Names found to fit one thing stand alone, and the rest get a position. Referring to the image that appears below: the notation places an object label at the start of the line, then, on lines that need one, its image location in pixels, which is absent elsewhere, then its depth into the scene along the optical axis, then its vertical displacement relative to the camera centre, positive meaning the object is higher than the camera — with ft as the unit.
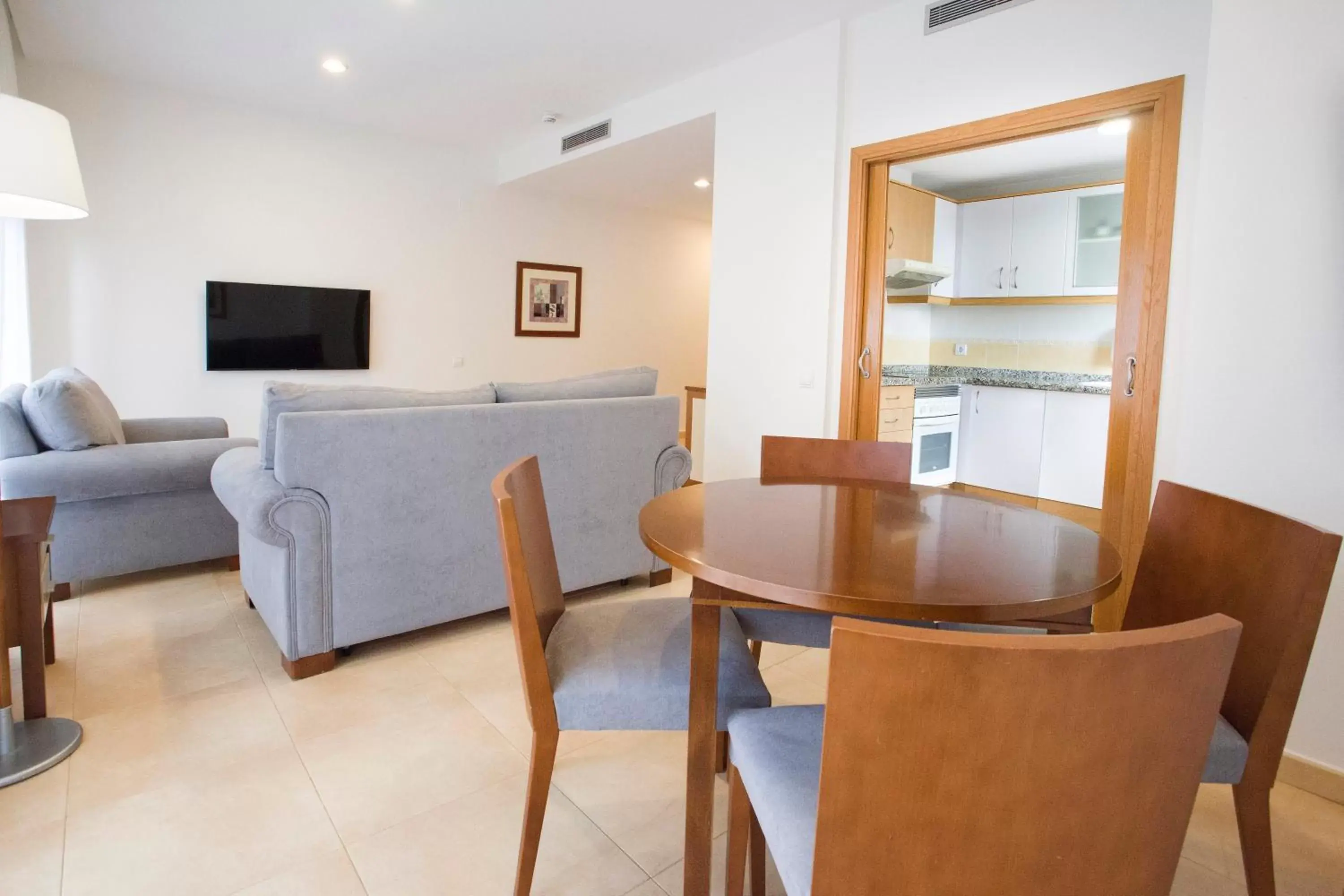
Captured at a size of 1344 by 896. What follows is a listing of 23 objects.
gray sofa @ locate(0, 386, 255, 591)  9.50 -1.89
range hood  12.11 +1.89
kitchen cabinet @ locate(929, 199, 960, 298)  13.79 +2.80
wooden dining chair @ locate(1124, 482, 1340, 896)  3.72 -1.23
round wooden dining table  3.49 -0.98
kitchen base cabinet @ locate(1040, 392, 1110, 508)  14.20 -1.21
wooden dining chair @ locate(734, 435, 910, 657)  7.06 -0.78
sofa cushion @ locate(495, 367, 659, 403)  9.37 -0.18
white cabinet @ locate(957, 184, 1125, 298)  13.89 +2.81
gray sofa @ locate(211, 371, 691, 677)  7.63 -1.53
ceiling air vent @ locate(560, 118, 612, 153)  15.90 +5.28
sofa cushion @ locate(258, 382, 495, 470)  7.70 -0.35
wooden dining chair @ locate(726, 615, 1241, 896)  2.11 -1.12
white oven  14.26 -1.05
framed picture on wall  20.83 +2.10
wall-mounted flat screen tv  16.06 +0.87
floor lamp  5.74 +1.41
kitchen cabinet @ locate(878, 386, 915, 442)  11.82 -0.53
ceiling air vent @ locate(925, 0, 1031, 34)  9.48 +4.89
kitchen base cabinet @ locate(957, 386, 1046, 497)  15.17 -1.14
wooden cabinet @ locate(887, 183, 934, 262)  11.85 +2.70
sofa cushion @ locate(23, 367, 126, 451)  9.76 -0.72
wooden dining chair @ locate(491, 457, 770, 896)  4.34 -1.86
